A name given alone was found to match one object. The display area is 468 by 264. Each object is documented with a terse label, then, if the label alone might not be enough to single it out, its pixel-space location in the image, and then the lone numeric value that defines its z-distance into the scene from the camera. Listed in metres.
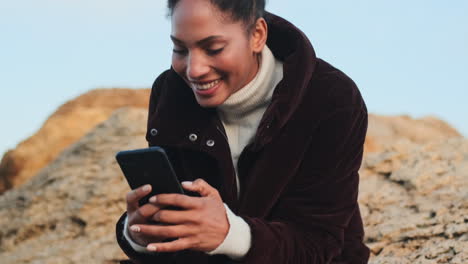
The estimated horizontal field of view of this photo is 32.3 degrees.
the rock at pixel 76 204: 6.32
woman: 3.24
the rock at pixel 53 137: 9.05
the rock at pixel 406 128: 11.38
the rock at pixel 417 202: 4.91
